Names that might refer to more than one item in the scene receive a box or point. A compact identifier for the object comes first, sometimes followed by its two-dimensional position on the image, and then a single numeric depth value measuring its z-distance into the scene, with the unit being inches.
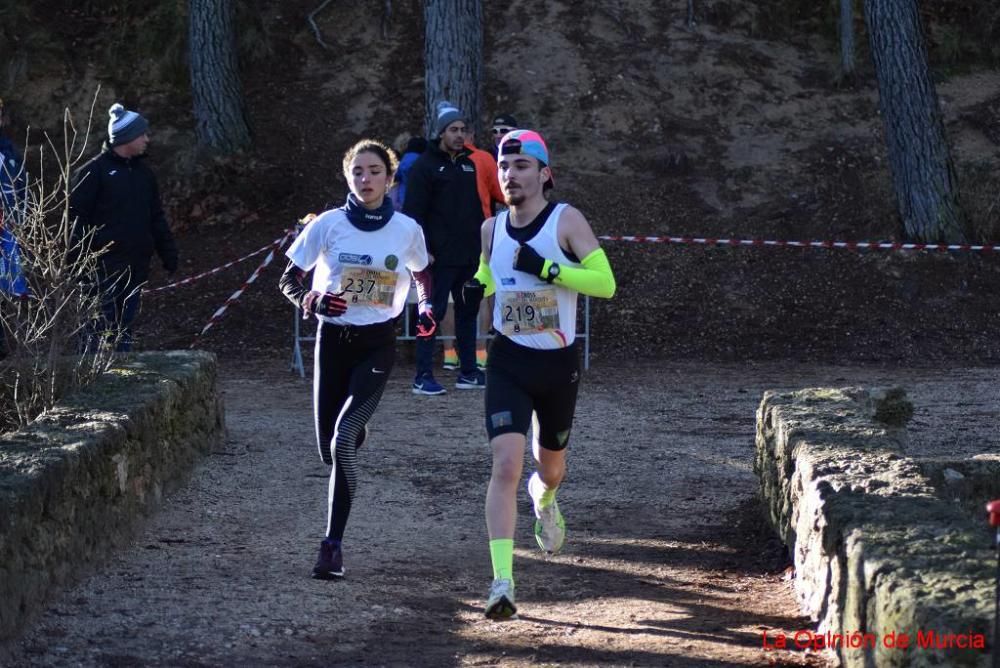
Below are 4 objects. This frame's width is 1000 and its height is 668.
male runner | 470.3
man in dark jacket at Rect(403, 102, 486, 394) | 901.2
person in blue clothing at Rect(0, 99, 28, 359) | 601.6
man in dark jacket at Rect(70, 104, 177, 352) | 778.2
